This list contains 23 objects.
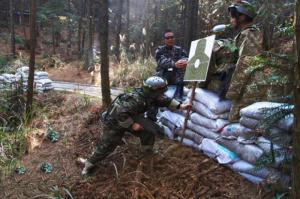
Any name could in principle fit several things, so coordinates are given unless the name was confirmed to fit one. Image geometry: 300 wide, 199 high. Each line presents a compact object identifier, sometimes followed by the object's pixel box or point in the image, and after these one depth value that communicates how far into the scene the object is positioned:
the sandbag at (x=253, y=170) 2.40
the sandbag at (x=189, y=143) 3.17
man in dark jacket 3.78
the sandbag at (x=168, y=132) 3.47
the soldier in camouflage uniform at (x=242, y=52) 2.80
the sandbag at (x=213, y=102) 2.93
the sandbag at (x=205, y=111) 2.95
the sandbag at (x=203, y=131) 2.95
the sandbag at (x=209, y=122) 2.89
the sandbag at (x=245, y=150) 2.52
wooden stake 3.10
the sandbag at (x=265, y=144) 2.46
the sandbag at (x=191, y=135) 3.11
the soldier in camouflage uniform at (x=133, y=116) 2.94
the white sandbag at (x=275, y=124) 2.34
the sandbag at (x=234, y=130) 2.66
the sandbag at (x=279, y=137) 2.30
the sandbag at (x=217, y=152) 2.75
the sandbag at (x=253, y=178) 2.51
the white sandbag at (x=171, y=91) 3.76
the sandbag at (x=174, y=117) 3.39
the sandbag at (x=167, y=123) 3.46
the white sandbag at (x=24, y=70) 6.44
